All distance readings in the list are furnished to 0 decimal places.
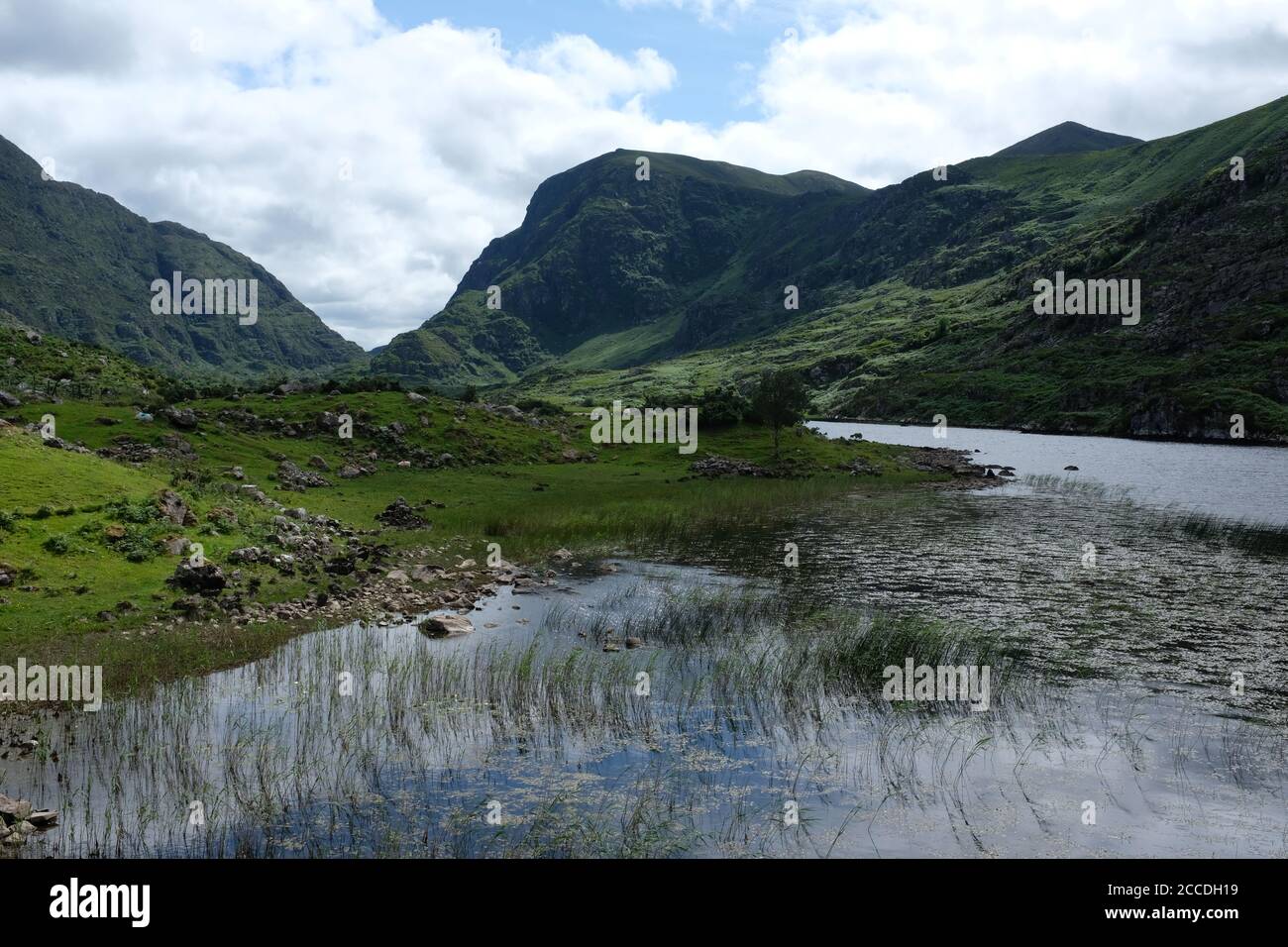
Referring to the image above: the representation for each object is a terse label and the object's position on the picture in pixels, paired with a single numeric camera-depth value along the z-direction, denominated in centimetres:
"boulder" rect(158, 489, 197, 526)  3469
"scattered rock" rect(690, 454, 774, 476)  8416
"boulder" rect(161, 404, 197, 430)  6525
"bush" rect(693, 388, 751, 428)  10600
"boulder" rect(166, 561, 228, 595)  2930
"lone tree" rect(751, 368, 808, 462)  9338
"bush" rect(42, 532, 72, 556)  3006
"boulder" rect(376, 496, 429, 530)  4881
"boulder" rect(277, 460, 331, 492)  5689
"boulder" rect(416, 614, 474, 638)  2873
